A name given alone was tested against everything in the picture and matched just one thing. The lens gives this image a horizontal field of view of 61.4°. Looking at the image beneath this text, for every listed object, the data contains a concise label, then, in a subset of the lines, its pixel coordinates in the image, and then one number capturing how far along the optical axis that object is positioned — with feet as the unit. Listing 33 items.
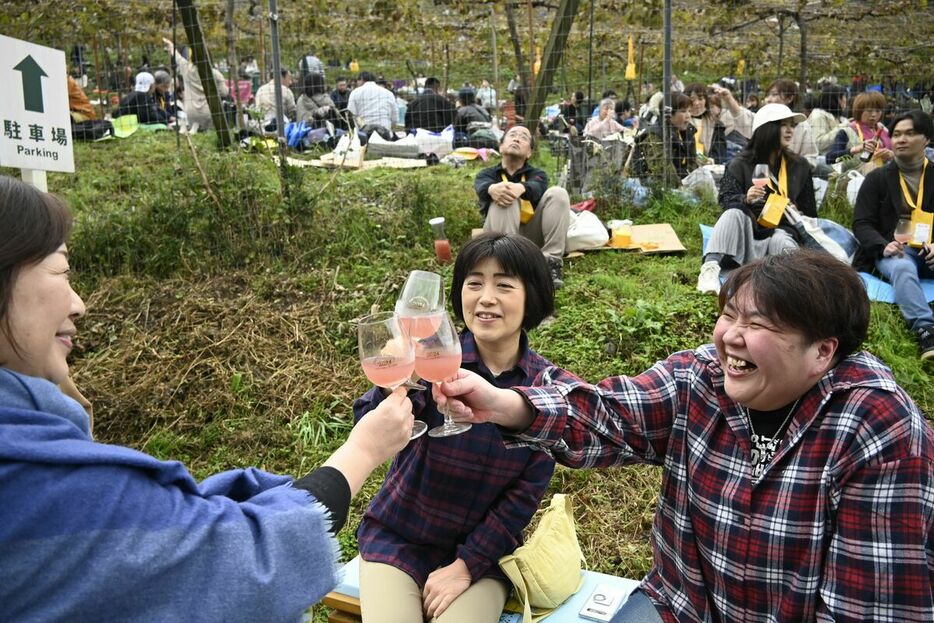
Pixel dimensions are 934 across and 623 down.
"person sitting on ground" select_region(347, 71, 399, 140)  42.83
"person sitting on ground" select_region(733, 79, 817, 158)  27.58
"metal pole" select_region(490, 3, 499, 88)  43.55
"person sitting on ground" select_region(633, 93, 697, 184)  26.81
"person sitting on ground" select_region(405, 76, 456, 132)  40.98
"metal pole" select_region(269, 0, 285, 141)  23.25
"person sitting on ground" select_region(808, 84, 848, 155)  31.60
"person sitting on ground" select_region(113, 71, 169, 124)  46.68
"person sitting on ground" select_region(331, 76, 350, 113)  51.46
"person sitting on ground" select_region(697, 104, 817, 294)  20.04
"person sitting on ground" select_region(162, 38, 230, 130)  43.80
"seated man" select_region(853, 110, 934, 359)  19.24
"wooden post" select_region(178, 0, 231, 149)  28.91
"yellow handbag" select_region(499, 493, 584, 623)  8.58
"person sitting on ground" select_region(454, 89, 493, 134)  44.29
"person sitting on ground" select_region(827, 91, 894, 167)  28.25
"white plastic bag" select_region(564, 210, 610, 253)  22.62
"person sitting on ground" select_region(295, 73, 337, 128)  42.06
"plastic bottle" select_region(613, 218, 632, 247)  23.11
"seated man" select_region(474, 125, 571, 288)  20.88
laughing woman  6.00
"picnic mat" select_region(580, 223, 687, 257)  22.81
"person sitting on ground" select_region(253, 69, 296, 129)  40.40
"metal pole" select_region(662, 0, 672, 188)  25.80
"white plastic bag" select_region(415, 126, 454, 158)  37.86
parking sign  14.76
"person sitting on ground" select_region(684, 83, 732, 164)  32.32
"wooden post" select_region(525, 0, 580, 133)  28.68
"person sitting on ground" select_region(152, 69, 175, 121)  49.78
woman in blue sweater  4.46
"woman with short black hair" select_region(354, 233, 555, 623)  8.66
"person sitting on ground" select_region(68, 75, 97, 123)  44.37
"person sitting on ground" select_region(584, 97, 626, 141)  44.45
